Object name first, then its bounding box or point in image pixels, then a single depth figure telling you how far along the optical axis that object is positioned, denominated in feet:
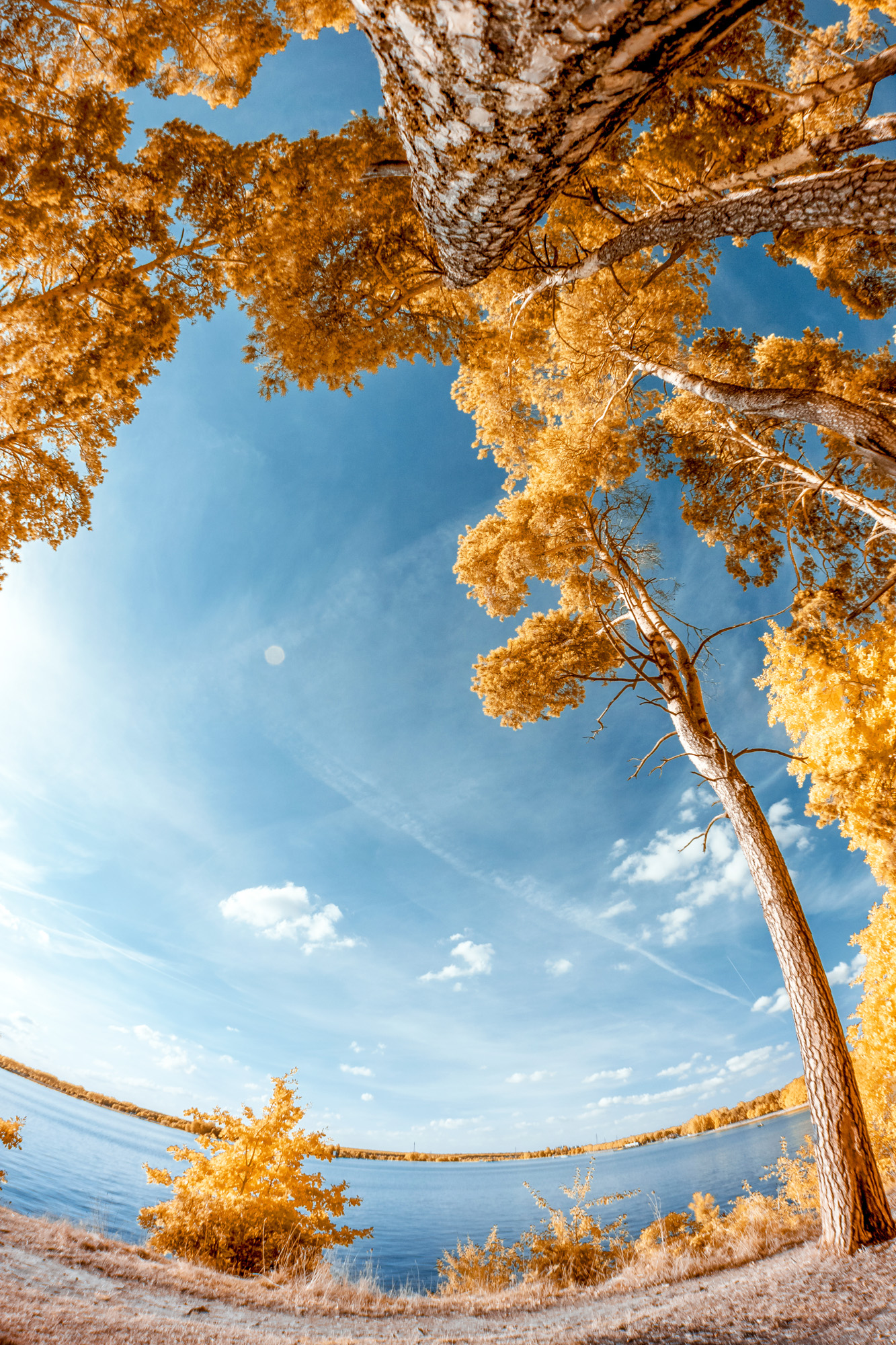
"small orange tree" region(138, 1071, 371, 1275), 22.04
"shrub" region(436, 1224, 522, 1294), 21.99
